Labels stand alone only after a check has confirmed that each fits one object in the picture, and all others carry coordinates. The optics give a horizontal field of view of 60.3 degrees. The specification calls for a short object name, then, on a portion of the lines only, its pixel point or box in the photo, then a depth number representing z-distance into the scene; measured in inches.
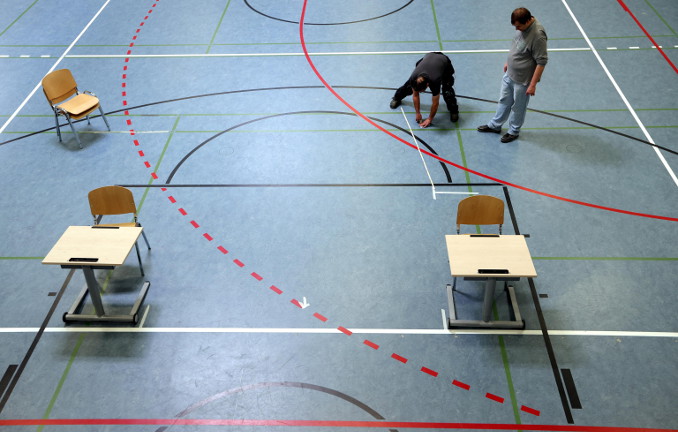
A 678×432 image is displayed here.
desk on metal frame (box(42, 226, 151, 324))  225.1
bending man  319.9
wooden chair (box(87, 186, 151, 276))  256.7
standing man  284.5
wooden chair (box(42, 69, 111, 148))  327.0
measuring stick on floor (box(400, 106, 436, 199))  294.8
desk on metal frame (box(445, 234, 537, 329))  216.1
